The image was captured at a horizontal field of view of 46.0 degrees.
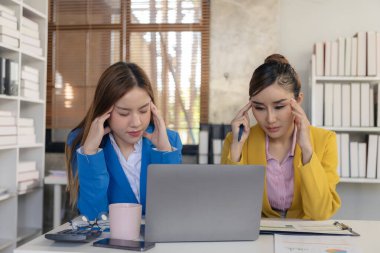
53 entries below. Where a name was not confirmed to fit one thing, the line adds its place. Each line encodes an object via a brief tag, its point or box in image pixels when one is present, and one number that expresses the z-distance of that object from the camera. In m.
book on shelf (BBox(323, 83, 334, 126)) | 3.11
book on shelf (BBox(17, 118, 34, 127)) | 3.09
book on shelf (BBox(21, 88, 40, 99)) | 3.13
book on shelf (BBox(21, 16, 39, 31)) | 3.13
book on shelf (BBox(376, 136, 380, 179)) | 3.10
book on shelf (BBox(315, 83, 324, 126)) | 3.13
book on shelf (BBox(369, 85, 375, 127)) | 3.09
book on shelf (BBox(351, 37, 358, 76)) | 3.08
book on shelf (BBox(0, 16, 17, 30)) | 2.82
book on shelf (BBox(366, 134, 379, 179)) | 3.10
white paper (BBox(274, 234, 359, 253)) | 1.02
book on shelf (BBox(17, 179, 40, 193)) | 3.09
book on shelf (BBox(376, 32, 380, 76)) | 3.07
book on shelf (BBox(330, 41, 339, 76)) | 3.11
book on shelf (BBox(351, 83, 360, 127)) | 3.09
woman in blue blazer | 1.53
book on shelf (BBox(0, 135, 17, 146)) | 2.85
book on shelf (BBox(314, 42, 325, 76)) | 3.13
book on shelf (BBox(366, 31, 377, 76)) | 3.06
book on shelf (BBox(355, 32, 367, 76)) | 3.07
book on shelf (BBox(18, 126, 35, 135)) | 3.10
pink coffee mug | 1.10
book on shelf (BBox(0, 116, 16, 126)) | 2.84
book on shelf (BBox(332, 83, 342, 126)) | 3.11
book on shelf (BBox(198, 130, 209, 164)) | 3.45
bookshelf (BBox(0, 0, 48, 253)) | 2.95
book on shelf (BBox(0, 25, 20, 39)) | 2.81
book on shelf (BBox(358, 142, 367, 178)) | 3.11
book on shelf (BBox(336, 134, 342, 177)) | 3.12
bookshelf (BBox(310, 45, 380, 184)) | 3.08
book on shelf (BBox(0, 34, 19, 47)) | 2.82
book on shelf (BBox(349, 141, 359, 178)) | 3.12
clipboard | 1.20
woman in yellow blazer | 1.59
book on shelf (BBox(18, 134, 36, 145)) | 3.10
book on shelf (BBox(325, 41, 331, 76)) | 3.11
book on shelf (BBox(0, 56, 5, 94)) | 2.84
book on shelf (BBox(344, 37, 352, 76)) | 3.09
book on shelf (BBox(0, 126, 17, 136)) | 2.85
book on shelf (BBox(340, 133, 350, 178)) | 3.13
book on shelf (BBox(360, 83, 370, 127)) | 3.08
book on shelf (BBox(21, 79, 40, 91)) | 3.12
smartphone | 1.01
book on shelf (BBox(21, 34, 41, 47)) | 3.11
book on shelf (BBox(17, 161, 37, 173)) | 3.12
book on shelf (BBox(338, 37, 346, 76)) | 3.10
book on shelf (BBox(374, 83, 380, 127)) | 3.07
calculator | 1.05
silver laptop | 1.07
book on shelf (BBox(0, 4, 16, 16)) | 2.83
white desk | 1.02
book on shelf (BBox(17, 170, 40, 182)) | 3.11
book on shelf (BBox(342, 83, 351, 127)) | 3.10
